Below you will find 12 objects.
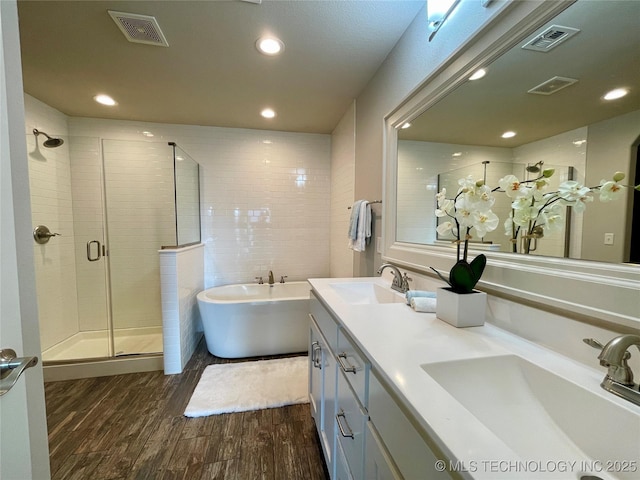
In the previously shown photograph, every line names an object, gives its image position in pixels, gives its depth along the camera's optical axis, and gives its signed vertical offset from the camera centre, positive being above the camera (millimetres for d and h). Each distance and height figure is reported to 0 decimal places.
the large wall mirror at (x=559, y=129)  665 +323
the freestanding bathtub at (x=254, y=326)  2482 -990
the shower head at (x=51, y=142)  2566 +847
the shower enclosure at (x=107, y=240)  2709 -159
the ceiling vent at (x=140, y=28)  1487 +1196
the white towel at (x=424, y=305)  1084 -336
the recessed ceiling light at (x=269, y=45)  1686 +1199
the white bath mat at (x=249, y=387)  1869 -1293
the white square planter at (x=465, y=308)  935 -305
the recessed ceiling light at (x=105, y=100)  2422 +1205
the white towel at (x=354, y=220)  2162 +39
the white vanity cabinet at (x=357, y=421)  561 -574
